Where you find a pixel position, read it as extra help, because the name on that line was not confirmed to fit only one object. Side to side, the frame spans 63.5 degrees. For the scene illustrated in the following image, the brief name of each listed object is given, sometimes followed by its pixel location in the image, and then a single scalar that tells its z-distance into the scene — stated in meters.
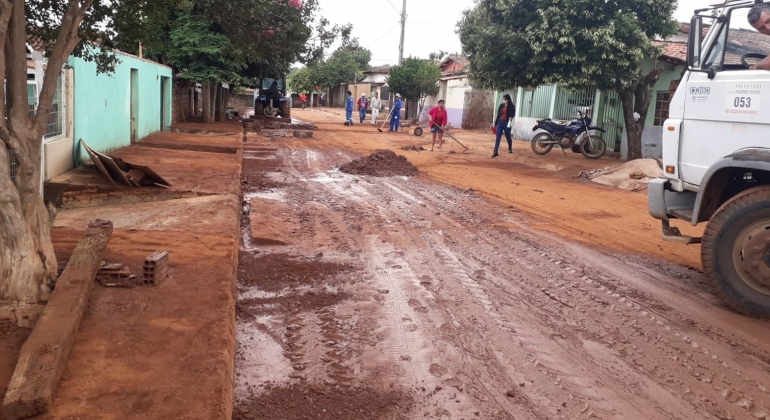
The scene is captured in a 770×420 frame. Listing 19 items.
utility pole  34.19
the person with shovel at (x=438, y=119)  18.95
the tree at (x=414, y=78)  34.16
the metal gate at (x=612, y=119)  18.05
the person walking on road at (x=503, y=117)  17.55
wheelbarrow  26.86
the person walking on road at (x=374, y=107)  32.00
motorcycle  16.98
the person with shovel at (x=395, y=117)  28.47
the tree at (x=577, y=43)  13.55
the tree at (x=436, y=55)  56.06
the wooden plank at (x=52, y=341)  2.67
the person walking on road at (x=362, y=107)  33.97
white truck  4.95
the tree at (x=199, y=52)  20.06
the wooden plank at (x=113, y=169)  8.54
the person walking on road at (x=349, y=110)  31.52
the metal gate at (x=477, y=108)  29.78
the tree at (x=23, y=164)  3.96
